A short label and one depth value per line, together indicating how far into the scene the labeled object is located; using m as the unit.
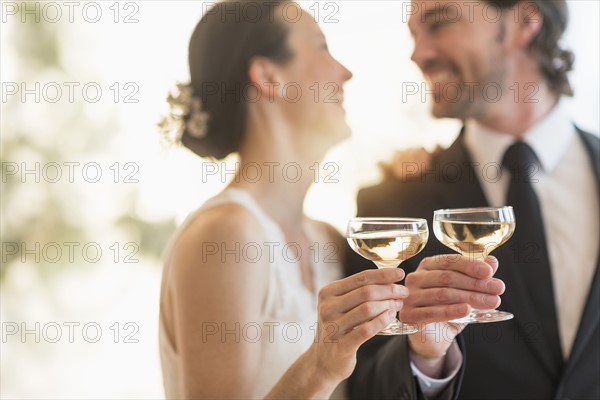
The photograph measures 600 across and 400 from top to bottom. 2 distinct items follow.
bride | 1.93
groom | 2.08
